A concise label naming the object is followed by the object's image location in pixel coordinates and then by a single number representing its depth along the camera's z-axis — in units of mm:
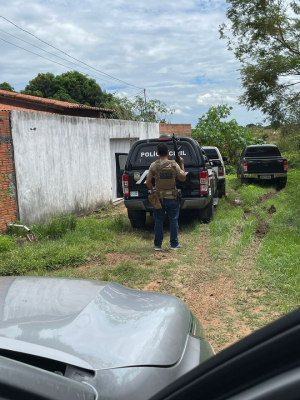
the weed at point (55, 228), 8328
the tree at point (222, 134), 23797
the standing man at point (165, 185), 7199
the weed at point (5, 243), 7002
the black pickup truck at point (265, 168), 15933
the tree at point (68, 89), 38094
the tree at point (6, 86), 37969
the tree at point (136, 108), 24641
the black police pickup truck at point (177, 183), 8555
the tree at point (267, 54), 16180
